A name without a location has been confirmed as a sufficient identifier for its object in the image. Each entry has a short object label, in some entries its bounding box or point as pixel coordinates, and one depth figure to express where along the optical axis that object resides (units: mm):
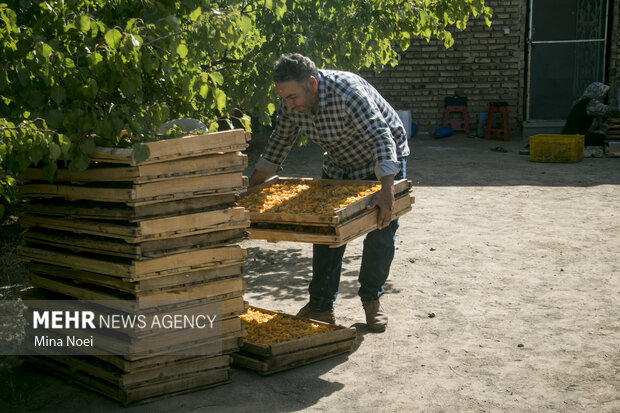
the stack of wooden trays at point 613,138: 13977
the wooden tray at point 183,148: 4137
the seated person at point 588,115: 14602
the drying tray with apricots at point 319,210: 4785
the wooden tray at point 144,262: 4172
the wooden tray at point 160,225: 4160
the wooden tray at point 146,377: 4262
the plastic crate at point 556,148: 13516
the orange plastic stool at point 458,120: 17250
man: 5039
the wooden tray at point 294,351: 4762
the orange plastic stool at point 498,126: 16812
